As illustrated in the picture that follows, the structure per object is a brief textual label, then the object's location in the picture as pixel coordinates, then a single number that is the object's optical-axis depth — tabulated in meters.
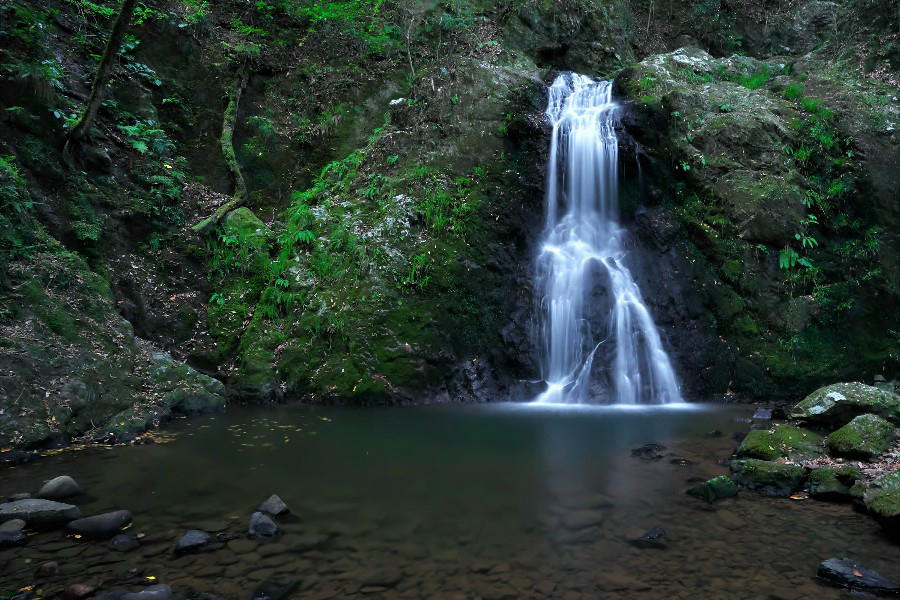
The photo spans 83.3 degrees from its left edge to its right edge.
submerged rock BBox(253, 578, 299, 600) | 3.25
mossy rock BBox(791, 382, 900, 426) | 6.54
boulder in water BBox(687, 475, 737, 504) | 5.00
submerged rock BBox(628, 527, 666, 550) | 4.07
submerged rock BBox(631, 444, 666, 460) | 6.51
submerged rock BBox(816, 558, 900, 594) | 3.41
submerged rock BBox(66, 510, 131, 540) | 3.96
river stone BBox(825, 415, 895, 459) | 5.57
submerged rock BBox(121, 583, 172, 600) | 3.03
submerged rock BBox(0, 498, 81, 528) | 4.02
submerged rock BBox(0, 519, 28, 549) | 3.73
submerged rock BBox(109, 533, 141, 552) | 3.79
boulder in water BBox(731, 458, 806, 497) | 5.15
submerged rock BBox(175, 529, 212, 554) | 3.79
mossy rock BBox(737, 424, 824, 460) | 5.88
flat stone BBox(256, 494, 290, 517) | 4.49
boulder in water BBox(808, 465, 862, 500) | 4.94
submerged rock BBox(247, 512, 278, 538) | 4.10
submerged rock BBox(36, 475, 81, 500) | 4.60
